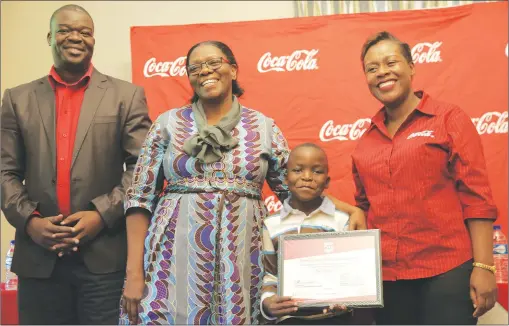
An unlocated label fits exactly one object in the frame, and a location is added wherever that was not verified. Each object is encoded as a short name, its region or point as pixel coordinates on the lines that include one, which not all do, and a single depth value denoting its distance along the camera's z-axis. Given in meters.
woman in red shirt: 2.00
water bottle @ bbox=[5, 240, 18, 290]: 3.72
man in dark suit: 2.32
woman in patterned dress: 2.09
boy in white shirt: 2.09
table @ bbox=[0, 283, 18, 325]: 3.42
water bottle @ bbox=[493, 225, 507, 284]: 3.46
